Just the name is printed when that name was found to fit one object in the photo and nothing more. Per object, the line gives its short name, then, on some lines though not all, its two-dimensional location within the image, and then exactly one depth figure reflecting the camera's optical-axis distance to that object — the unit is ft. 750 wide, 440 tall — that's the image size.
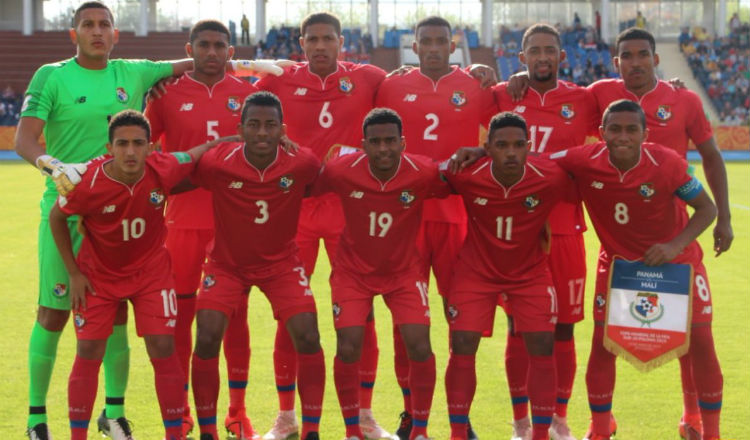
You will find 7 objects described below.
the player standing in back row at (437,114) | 19.34
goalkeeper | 17.81
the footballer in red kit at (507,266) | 17.40
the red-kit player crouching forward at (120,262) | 16.66
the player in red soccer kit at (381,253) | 17.57
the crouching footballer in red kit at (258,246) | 17.44
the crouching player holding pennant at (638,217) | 17.06
